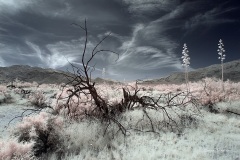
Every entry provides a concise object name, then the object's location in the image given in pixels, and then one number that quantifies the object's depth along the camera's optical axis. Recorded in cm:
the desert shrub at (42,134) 309
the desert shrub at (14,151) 242
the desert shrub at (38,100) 740
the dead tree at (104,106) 357
